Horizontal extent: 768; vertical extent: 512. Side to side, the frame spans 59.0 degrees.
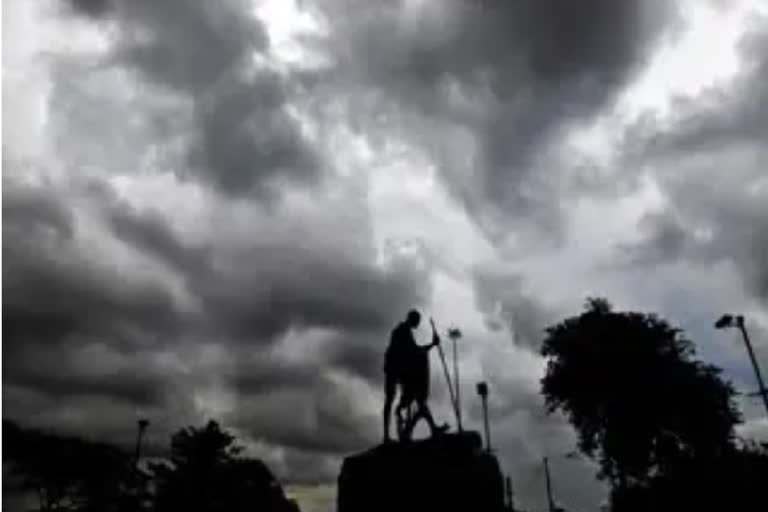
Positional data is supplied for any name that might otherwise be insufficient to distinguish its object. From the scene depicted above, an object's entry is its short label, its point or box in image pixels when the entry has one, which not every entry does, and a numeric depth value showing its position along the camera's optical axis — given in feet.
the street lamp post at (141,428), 130.62
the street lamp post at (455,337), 110.44
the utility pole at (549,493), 177.58
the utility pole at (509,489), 142.90
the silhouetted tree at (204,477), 128.77
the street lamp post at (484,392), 130.72
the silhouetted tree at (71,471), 148.66
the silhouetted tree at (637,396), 105.50
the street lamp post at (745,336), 83.92
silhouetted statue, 36.45
